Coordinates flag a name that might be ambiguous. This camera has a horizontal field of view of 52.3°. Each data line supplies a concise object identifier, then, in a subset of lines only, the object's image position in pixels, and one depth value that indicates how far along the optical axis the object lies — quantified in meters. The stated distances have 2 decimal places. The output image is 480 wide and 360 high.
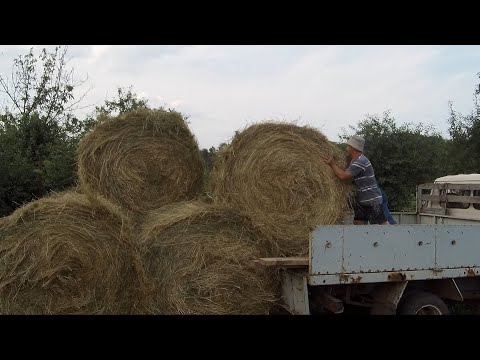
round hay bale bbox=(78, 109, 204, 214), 5.48
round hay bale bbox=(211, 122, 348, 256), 5.05
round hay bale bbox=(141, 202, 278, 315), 4.39
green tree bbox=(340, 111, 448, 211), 12.27
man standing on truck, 5.36
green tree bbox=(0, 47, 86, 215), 7.52
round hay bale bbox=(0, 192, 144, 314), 4.16
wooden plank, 4.28
